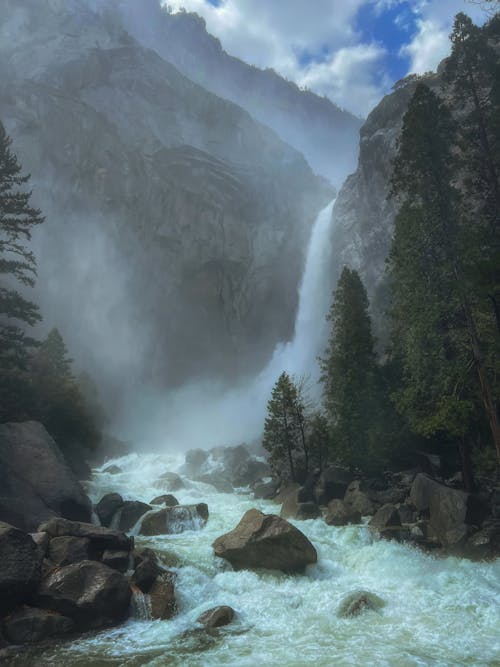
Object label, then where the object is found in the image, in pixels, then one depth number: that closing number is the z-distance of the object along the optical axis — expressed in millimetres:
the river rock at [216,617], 12828
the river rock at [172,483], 37281
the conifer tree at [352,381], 30156
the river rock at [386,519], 20941
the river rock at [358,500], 24484
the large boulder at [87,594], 12562
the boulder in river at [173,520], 22766
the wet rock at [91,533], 15836
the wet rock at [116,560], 15342
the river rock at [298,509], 24533
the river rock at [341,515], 22725
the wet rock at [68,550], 14352
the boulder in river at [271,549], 17016
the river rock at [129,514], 24344
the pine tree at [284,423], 33500
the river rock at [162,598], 13531
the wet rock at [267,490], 32778
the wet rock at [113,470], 47694
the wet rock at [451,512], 18312
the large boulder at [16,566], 12148
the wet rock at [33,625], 11594
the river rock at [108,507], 24875
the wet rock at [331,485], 27922
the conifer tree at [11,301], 23828
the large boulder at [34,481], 19281
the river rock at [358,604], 13383
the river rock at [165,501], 29306
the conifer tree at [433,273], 19625
